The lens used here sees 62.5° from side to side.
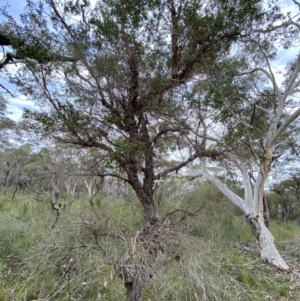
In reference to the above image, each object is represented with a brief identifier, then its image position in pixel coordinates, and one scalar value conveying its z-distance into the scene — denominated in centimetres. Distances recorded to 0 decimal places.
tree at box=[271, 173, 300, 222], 1187
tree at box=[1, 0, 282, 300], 302
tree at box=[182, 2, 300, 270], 368
